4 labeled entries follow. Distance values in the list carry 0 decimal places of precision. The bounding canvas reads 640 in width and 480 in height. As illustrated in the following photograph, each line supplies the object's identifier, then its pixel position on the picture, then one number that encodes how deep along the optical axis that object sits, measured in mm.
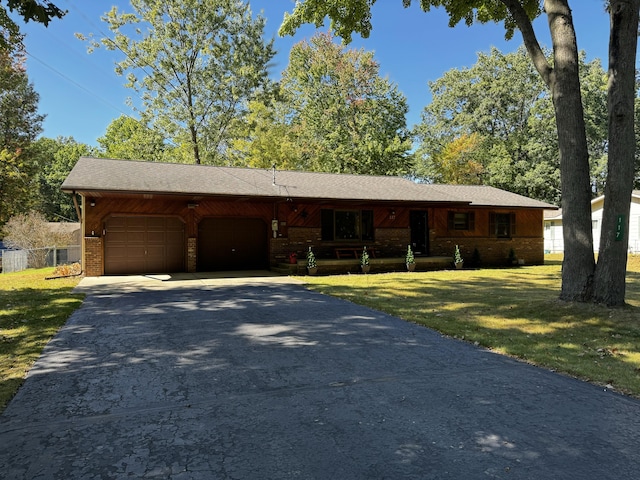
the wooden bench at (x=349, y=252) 17172
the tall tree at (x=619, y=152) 7066
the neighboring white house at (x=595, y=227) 28016
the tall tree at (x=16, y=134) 17859
